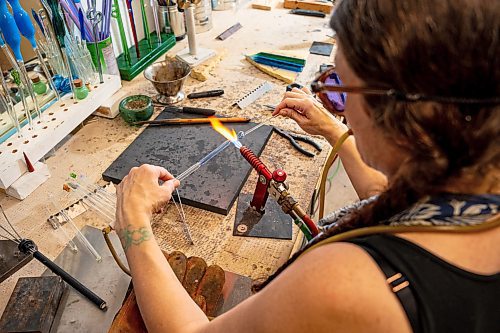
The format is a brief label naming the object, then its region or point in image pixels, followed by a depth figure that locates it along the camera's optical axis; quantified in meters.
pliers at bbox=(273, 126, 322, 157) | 1.41
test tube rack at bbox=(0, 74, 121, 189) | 1.24
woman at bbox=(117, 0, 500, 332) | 0.49
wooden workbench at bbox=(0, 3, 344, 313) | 1.09
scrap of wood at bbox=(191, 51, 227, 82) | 1.83
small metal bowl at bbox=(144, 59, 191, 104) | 1.61
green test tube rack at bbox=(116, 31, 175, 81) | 1.83
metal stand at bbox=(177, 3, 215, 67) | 1.84
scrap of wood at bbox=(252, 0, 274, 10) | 2.51
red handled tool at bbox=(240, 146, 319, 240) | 1.05
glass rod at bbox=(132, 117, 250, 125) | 1.53
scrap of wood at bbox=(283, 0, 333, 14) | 2.44
